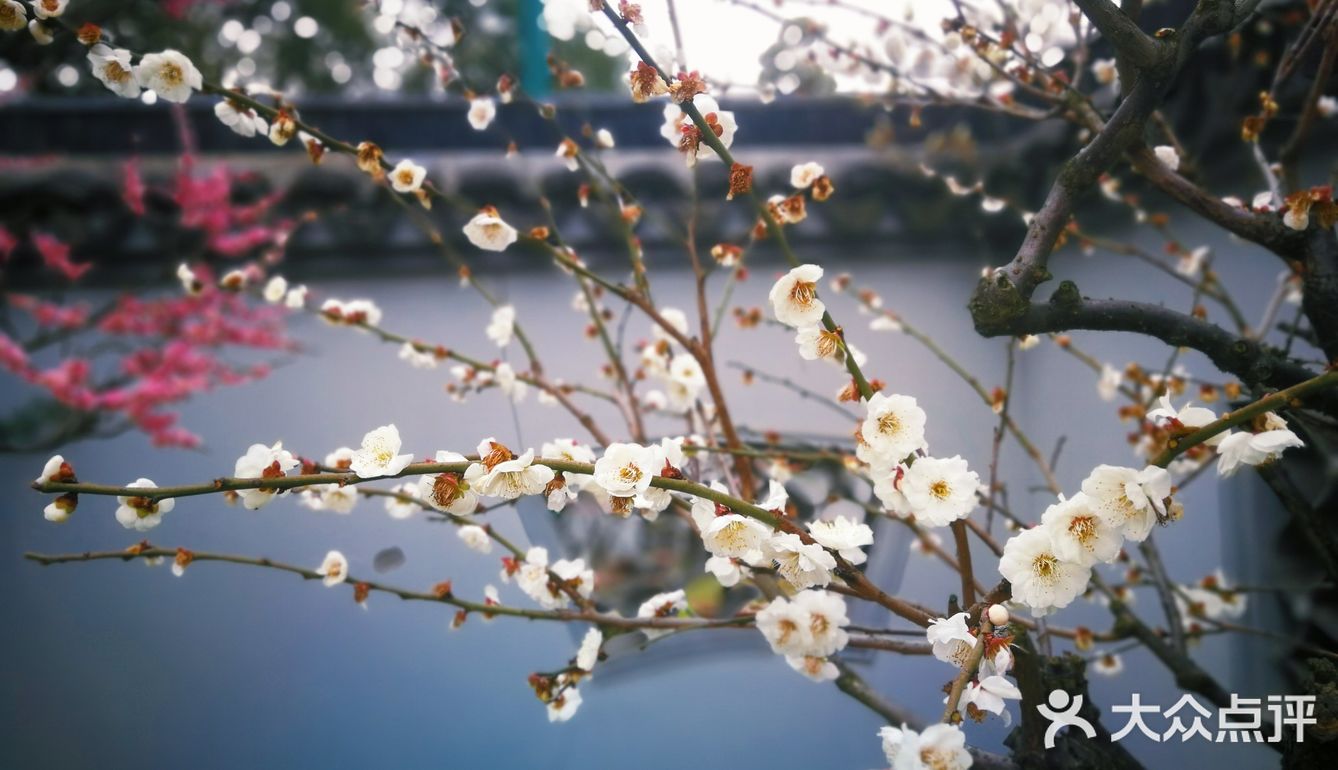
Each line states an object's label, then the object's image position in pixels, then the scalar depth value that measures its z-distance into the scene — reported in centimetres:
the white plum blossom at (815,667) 49
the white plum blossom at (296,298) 72
